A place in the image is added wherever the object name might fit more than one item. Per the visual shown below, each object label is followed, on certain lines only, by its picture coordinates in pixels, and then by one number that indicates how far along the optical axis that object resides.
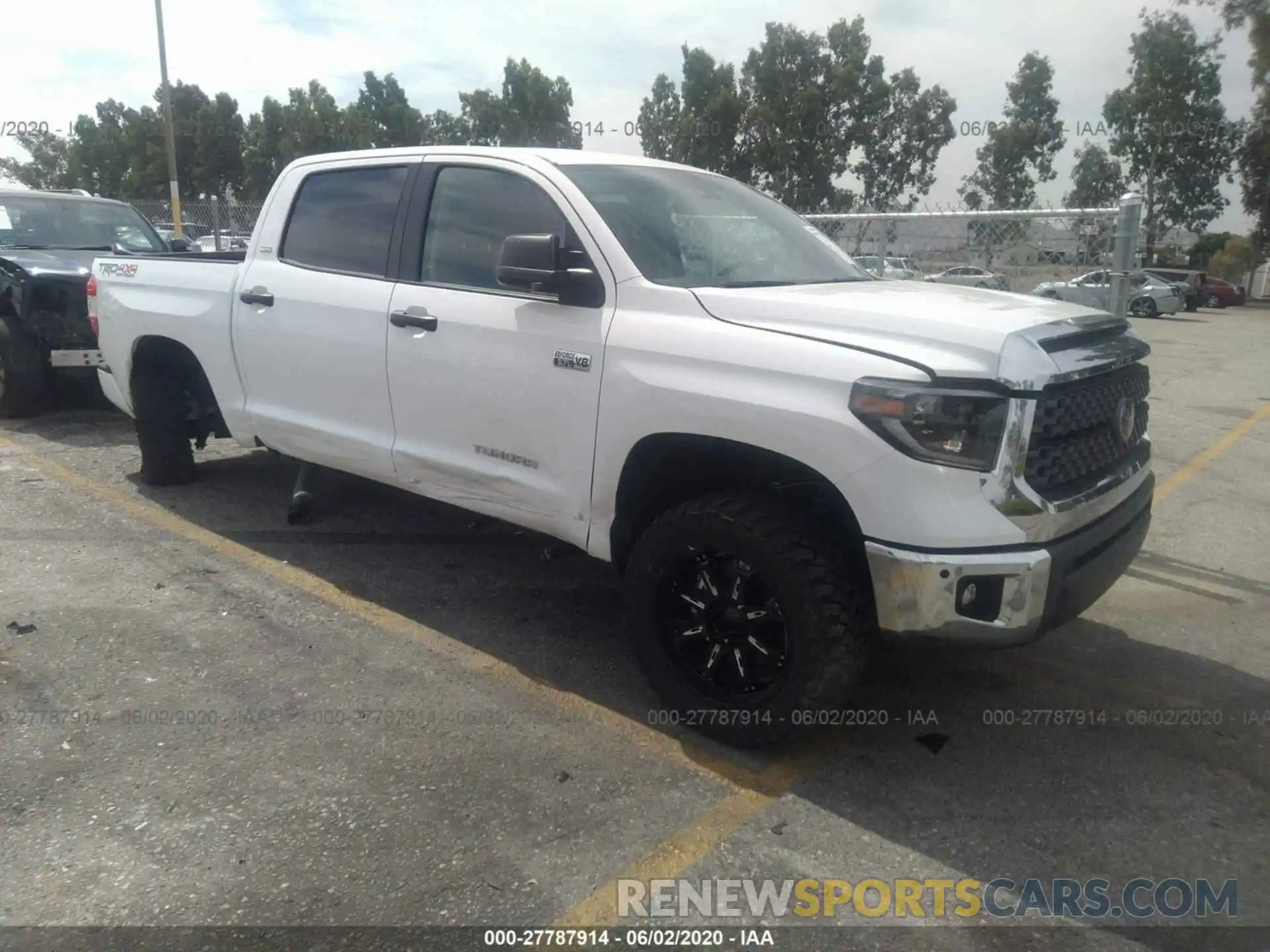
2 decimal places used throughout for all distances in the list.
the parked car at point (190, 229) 19.36
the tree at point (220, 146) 40.50
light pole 17.33
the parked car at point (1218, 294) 35.75
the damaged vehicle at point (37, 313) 7.71
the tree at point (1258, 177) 40.47
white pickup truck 2.80
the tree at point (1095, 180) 45.44
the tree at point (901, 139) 34.25
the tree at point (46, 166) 46.88
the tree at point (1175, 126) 42.22
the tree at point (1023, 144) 42.41
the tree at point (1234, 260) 45.66
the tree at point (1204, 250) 49.19
